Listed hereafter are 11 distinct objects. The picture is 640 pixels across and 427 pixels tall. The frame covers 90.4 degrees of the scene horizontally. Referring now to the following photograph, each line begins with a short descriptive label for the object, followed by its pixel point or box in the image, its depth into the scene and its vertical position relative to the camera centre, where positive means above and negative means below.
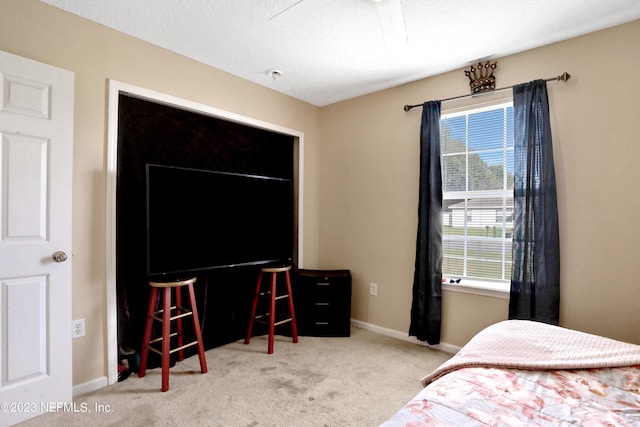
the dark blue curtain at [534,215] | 2.28 +0.02
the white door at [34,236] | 1.78 -0.13
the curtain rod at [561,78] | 2.28 +1.02
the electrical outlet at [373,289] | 3.33 -0.76
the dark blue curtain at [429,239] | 2.83 -0.20
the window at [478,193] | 2.66 +0.21
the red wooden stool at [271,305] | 2.79 -0.81
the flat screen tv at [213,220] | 2.25 -0.04
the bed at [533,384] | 1.00 -0.63
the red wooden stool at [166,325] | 2.13 -0.77
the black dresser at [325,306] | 3.17 -0.90
